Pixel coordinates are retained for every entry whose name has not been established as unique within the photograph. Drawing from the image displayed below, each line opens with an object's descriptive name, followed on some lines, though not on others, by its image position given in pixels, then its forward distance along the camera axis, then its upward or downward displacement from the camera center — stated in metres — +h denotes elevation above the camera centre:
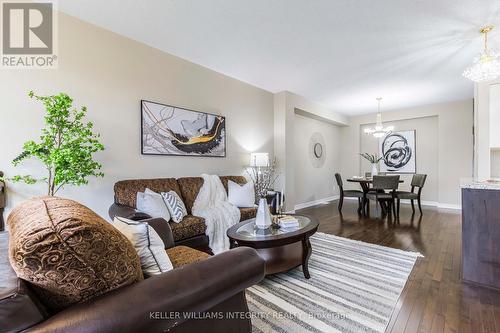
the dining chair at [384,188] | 4.47 -0.41
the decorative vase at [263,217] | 2.21 -0.47
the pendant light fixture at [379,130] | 5.05 +0.80
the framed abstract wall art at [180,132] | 3.11 +0.51
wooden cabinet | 1.99 -0.60
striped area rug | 1.59 -1.04
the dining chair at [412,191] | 4.67 -0.51
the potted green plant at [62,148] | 1.94 +0.15
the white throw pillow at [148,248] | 1.07 -0.39
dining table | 4.86 -0.45
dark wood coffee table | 1.98 -0.64
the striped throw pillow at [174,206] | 2.64 -0.45
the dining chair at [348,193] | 5.05 -0.58
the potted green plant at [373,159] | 5.37 +0.19
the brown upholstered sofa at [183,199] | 2.46 -0.44
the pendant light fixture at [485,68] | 2.42 +1.04
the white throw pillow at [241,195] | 3.38 -0.41
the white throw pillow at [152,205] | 2.51 -0.42
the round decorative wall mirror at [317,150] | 6.31 +0.46
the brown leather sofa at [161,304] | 0.64 -0.45
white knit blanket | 2.74 -0.56
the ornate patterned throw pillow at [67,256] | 0.67 -0.27
